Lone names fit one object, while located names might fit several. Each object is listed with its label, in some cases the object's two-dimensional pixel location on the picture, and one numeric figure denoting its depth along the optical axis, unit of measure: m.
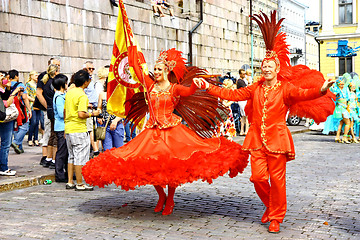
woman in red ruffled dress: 5.92
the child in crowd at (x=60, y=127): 9.13
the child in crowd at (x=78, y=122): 8.43
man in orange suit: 5.92
